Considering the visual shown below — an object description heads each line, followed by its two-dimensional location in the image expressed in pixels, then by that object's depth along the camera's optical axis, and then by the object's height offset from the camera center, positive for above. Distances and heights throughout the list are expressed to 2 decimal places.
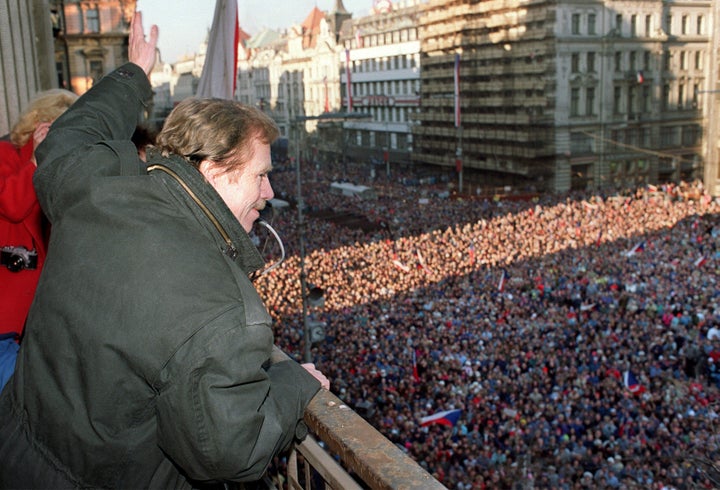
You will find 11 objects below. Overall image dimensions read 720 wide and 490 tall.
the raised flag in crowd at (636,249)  23.31 -4.64
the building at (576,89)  47.12 +1.21
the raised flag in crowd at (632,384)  12.44 -4.81
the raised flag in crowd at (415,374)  13.61 -4.94
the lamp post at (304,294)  12.74 -3.41
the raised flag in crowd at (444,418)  11.48 -4.83
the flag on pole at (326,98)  71.25 +1.79
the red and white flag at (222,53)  5.33 +0.50
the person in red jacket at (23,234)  3.00 -0.45
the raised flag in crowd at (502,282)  19.97 -4.79
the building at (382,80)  62.47 +3.17
